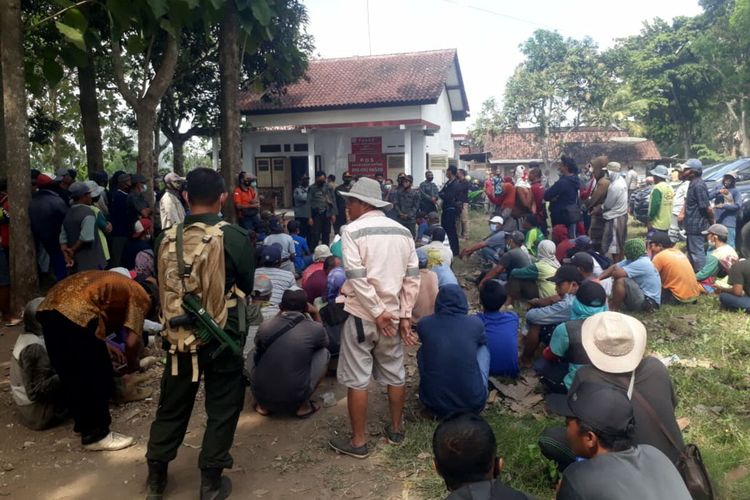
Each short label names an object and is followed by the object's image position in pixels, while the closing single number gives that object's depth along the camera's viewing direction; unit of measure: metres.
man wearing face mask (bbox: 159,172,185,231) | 7.09
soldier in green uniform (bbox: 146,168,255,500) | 3.02
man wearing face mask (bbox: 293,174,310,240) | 10.47
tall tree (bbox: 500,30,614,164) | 26.61
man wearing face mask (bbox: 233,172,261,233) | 8.79
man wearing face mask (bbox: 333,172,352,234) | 10.83
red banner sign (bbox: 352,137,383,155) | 19.61
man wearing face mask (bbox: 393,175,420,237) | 10.87
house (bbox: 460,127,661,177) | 29.39
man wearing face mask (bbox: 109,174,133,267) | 7.11
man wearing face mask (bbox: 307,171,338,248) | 10.33
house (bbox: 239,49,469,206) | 18.53
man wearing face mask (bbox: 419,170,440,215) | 11.66
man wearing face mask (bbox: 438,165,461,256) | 10.31
